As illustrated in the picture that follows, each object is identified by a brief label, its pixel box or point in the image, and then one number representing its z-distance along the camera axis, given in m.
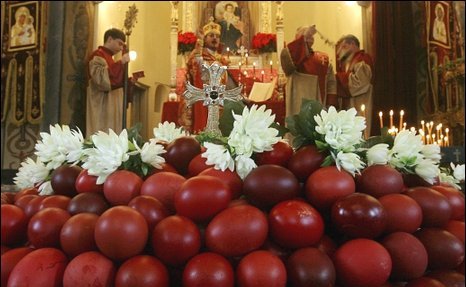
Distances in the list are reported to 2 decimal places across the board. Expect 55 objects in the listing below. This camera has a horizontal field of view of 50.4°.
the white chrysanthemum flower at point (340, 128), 0.83
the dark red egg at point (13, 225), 0.78
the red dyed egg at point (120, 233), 0.69
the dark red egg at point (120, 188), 0.81
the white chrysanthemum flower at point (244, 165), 0.84
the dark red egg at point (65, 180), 0.91
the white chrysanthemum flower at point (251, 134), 0.83
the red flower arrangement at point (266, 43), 6.08
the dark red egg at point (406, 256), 0.75
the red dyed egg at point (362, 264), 0.71
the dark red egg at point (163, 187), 0.82
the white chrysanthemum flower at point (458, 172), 1.19
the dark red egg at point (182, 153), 0.95
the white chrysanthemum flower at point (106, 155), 0.84
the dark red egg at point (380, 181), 0.82
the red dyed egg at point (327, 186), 0.78
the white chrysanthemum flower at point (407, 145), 0.91
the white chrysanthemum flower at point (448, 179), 1.12
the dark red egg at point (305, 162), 0.84
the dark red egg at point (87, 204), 0.80
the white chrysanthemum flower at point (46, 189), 0.97
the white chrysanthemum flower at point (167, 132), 1.29
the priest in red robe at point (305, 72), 4.20
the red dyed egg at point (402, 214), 0.78
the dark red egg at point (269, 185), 0.77
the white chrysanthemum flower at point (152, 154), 0.88
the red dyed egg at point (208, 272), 0.67
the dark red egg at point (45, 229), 0.76
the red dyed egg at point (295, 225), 0.73
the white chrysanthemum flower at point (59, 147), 0.98
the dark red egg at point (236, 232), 0.71
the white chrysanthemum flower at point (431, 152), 0.93
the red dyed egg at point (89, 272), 0.68
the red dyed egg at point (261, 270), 0.67
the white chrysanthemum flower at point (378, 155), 0.87
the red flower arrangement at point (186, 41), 6.07
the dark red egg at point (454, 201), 0.90
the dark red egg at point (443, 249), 0.79
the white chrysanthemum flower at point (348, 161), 0.82
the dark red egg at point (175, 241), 0.71
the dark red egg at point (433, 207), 0.83
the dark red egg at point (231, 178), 0.82
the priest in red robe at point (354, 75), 4.84
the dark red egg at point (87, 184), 0.86
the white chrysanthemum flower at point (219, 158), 0.83
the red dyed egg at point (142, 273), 0.67
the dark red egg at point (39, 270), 0.70
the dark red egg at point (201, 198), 0.74
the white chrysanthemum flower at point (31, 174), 1.03
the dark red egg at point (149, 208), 0.75
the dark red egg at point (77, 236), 0.73
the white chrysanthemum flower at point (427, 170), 0.89
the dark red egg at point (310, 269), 0.69
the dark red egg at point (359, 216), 0.73
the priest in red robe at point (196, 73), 2.32
